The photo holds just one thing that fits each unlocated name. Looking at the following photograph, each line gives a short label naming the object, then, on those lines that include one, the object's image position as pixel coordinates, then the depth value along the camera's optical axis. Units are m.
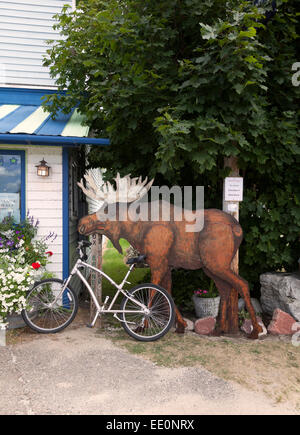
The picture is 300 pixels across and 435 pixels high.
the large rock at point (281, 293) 5.34
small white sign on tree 5.14
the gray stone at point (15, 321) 4.96
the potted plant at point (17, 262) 4.58
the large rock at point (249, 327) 5.09
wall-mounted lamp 5.54
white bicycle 4.62
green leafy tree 4.63
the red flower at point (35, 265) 4.92
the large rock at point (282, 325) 5.16
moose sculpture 4.88
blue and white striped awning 5.10
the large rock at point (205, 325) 5.12
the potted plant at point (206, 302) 5.68
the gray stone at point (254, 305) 5.88
